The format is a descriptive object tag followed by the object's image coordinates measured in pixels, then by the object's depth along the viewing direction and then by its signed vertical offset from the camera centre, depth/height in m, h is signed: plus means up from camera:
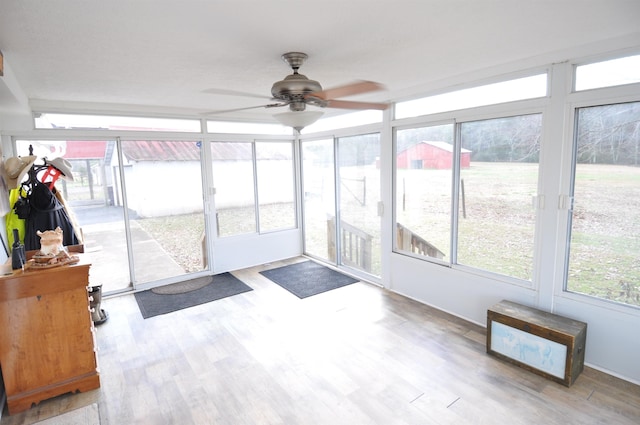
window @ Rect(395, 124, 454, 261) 3.74 -0.20
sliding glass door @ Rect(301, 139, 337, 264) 5.47 -0.40
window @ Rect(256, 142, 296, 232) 5.71 -0.17
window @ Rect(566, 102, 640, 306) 2.49 -0.29
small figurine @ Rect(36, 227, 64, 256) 2.57 -0.47
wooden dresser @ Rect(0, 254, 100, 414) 2.37 -1.12
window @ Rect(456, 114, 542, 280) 3.04 -0.22
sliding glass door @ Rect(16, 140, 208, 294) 4.28 -0.35
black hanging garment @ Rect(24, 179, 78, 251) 3.28 -0.34
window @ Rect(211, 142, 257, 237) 5.24 -0.16
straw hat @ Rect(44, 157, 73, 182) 3.46 +0.16
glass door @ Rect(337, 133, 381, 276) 4.70 -0.42
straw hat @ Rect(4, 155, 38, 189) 3.02 +0.11
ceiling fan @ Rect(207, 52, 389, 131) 2.24 +0.56
